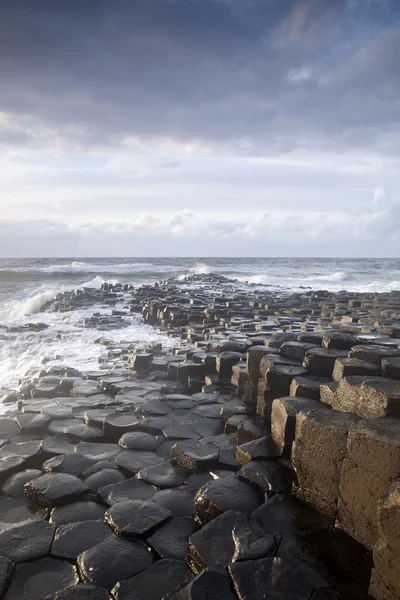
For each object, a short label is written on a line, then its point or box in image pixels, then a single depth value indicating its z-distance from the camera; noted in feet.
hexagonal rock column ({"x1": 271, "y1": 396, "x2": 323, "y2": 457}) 12.38
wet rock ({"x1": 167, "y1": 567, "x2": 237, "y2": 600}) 7.54
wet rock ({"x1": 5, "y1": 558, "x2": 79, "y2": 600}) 8.39
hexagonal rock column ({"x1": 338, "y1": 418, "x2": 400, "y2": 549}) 8.52
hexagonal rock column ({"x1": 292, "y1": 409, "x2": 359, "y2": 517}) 10.07
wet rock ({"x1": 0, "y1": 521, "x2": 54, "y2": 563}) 9.31
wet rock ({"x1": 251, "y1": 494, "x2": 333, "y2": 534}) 9.78
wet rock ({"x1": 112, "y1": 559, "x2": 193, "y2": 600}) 8.07
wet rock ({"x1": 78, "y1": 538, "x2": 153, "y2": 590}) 8.52
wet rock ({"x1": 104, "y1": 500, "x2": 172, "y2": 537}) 9.81
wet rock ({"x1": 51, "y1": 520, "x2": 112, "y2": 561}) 9.41
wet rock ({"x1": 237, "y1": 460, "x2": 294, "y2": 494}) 11.37
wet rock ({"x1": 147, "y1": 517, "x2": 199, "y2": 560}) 9.36
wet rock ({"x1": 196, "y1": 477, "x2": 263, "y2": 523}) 10.52
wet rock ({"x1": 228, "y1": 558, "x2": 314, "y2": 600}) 7.61
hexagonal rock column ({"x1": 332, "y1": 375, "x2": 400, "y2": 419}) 10.34
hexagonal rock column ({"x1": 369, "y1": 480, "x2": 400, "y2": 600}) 7.30
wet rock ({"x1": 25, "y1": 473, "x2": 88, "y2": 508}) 11.44
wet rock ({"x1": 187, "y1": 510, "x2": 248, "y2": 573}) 8.72
